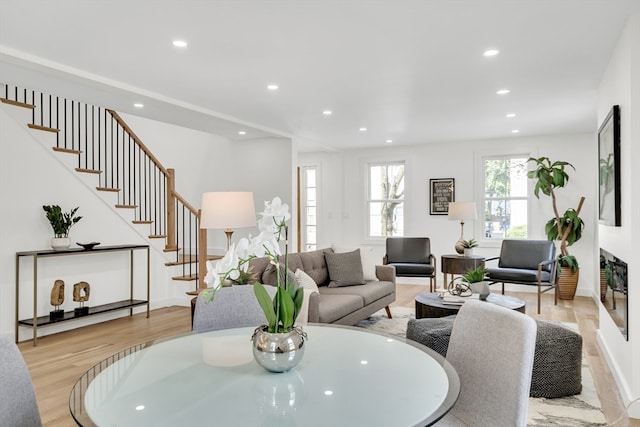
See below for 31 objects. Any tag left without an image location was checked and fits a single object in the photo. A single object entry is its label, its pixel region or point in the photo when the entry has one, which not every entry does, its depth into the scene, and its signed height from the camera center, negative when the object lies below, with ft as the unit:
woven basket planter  21.49 -3.11
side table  21.59 -2.24
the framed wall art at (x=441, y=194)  25.86 +1.21
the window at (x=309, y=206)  29.73 +0.61
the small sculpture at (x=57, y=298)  15.33 -2.76
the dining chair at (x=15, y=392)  4.34 -1.72
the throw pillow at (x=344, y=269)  16.07 -1.89
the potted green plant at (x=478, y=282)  13.79 -2.04
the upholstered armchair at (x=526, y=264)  19.07 -2.20
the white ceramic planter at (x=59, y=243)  15.59 -0.95
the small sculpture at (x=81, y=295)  15.93 -2.82
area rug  8.72 -3.94
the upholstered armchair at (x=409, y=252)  22.81 -1.87
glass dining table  3.86 -1.69
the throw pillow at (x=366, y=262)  17.19 -1.75
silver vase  4.76 -1.41
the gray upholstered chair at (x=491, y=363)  4.90 -1.71
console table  14.47 -2.72
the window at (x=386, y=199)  27.63 +0.99
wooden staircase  18.89 +2.33
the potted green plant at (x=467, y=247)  22.00 -1.52
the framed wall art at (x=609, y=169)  10.67 +1.17
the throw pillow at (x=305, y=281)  13.03 -1.87
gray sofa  12.50 -2.50
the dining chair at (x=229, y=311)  7.27 -1.53
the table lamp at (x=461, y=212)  22.50 +0.17
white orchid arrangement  4.88 -0.54
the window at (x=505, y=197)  24.41 +1.01
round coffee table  12.94 -2.58
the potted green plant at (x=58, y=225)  15.65 -0.34
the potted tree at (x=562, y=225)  21.50 -0.46
